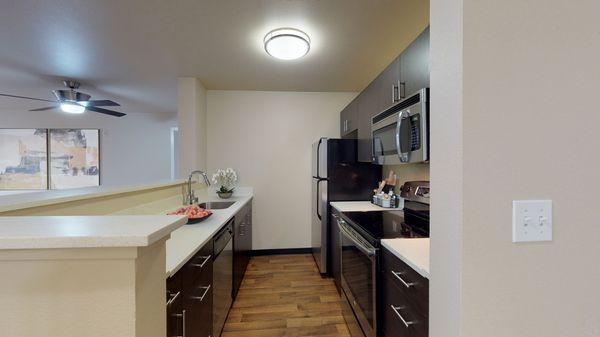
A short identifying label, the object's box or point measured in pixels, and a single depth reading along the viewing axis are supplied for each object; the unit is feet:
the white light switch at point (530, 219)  2.09
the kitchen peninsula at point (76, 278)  1.61
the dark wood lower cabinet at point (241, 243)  7.39
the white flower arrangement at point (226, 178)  10.37
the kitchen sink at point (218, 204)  9.26
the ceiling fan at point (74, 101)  10.43
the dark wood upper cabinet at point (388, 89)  4.64
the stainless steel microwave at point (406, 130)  4.35
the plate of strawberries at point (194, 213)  5.79
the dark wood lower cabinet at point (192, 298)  3.33
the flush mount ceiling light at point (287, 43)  6.72
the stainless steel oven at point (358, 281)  4.54
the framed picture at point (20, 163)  15.07
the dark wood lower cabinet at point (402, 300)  3.09
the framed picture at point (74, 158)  15.30
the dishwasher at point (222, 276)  5.21
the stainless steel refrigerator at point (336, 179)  8.76
